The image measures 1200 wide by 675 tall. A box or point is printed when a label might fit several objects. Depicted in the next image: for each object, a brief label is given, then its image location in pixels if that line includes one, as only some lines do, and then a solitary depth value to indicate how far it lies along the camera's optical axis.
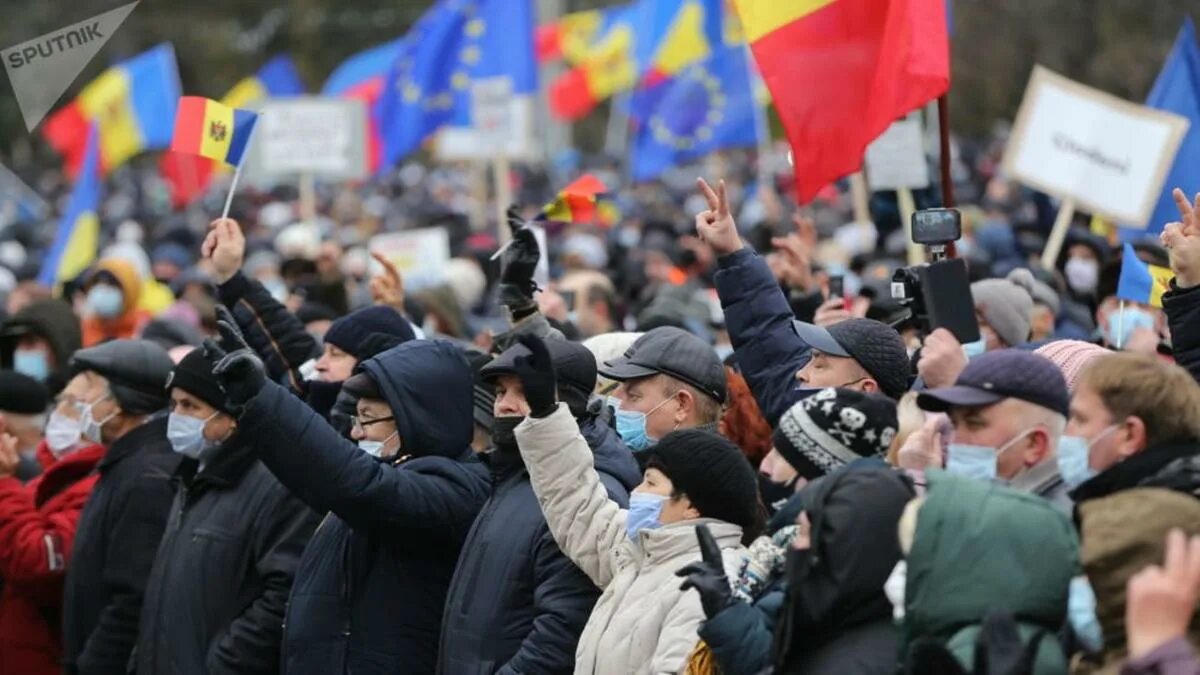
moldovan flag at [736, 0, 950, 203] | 14.33
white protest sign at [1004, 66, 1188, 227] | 22.41
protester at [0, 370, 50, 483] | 18.59
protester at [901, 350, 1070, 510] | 9.77
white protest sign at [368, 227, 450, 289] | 31.64
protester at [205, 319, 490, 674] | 13.05
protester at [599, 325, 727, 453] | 13.45
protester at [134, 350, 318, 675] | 14.62
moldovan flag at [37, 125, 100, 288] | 33.94
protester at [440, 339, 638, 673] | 12.34
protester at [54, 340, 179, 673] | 16.14
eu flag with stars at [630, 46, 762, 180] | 37.59
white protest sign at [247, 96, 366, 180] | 38.78
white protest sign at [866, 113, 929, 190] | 20.37
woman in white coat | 11.45
